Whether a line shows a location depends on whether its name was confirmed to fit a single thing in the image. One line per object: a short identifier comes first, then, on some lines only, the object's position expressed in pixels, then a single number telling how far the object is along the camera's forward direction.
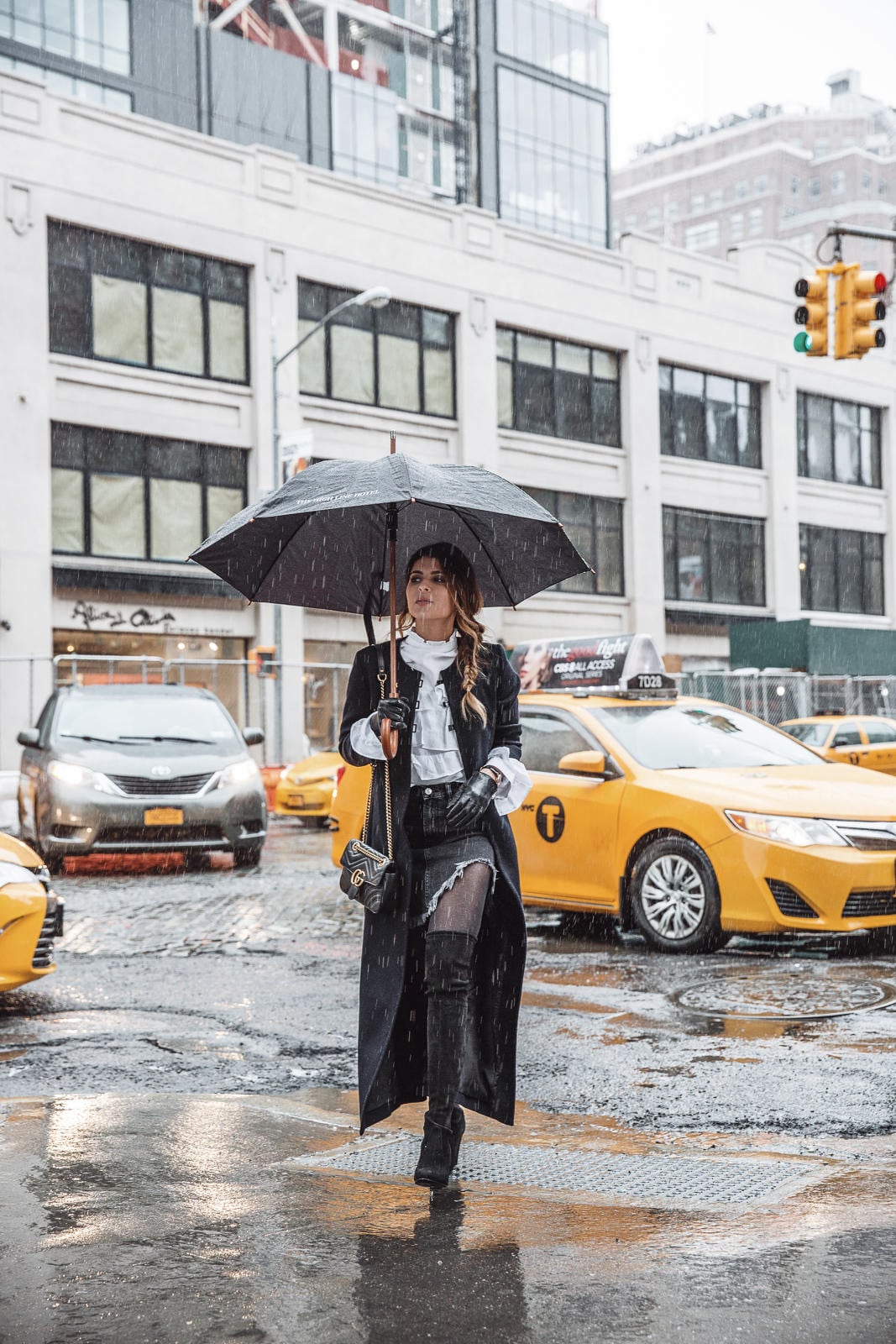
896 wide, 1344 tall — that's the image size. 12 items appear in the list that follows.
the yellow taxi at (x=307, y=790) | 19.55
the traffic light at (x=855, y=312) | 15.88
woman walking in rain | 4.26
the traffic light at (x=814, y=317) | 16.06
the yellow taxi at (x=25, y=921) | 6.81
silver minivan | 13.70
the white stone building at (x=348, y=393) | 27.80
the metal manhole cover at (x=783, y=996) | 6.99
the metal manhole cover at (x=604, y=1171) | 4.14
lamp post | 24.95
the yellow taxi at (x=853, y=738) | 22.78
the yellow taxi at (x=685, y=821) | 8.41
